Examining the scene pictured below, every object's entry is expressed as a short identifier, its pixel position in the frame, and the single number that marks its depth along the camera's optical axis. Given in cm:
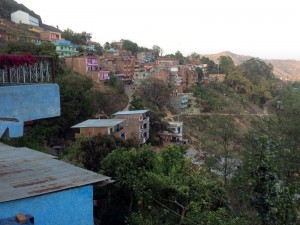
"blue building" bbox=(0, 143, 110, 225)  397
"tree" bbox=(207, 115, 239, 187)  1329
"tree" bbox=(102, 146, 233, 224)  778
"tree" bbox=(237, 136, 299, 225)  516
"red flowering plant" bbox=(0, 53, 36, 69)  643
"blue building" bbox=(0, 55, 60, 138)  618
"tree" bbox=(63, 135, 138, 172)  1379
